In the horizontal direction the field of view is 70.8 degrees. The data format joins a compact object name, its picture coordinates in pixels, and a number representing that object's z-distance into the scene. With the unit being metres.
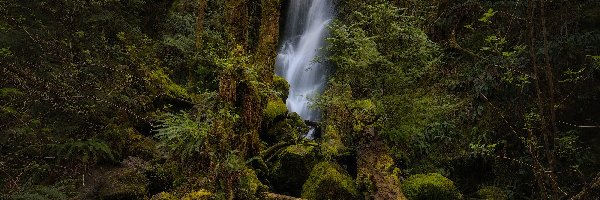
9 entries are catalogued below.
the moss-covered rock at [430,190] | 7.39
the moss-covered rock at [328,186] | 6.86
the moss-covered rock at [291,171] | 7.54
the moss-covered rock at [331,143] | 7.73
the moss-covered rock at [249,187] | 5.79
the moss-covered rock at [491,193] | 8.19
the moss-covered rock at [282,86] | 10.64
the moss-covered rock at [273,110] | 8.66
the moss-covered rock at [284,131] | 8.47
